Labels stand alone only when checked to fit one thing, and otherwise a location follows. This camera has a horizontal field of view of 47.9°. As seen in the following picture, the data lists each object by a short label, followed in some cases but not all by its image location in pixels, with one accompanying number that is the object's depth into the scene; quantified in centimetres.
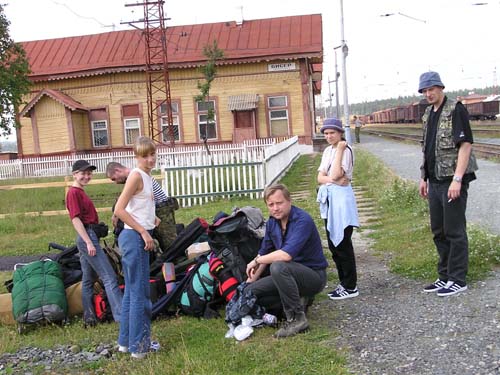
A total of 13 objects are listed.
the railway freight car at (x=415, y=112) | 5492
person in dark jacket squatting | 459
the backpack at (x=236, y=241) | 524
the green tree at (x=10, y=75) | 1700
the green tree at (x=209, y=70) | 2555
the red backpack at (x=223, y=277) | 516
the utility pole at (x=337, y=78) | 5278
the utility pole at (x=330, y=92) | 7448
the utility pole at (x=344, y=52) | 2434
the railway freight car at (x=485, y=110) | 5134
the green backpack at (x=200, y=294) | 528
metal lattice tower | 2752
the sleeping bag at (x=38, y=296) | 533
